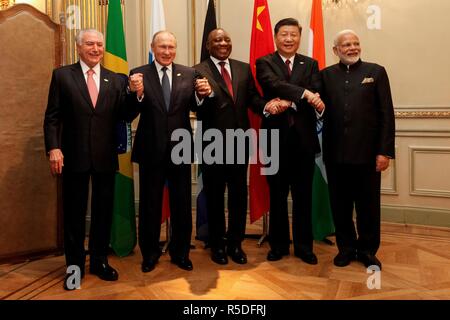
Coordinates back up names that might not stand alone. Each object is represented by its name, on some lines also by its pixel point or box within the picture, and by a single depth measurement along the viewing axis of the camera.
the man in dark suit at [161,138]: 2.80
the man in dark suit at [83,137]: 2.64
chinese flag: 3.61
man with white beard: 2.83
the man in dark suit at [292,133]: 2.95
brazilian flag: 3.33
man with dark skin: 2.95
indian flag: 3.64
